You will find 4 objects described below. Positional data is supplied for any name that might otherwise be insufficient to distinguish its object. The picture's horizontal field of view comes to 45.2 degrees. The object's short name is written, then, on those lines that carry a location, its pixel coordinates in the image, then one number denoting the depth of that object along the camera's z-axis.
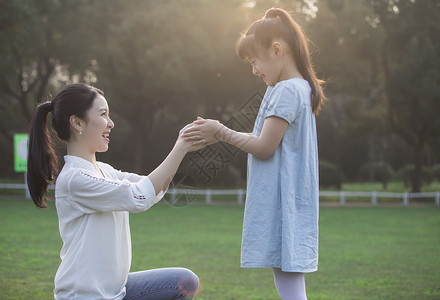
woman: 2.21
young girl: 2.32
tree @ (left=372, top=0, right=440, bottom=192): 19.94
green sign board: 19.58
